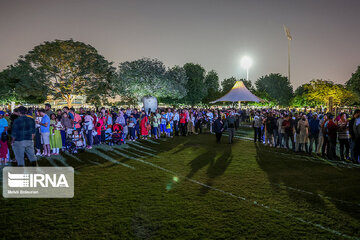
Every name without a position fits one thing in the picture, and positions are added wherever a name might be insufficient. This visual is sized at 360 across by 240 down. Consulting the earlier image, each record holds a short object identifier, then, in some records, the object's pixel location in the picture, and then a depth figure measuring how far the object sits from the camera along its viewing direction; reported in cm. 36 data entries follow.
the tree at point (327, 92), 3872
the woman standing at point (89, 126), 1167
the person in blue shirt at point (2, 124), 807
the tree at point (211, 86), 6558
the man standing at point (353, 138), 863
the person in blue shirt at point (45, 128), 932
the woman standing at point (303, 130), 1076
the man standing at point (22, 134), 647
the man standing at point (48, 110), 1003
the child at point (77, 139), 1073
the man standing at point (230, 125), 1386
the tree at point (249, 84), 9445
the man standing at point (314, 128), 1056
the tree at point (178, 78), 3819
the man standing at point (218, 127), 1399
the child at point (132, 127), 1443
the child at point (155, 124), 1576
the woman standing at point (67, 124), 1044
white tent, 2912
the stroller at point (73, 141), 1072
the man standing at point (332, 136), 947
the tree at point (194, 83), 5834
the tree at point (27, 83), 3694
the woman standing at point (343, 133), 926
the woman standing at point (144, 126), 1546
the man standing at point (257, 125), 1447
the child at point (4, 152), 880
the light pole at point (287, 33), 4941
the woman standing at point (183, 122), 1728
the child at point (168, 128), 1667
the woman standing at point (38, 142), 1041
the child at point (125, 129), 1410
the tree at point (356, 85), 4587
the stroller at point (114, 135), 1304
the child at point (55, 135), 1005
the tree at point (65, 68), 3597
